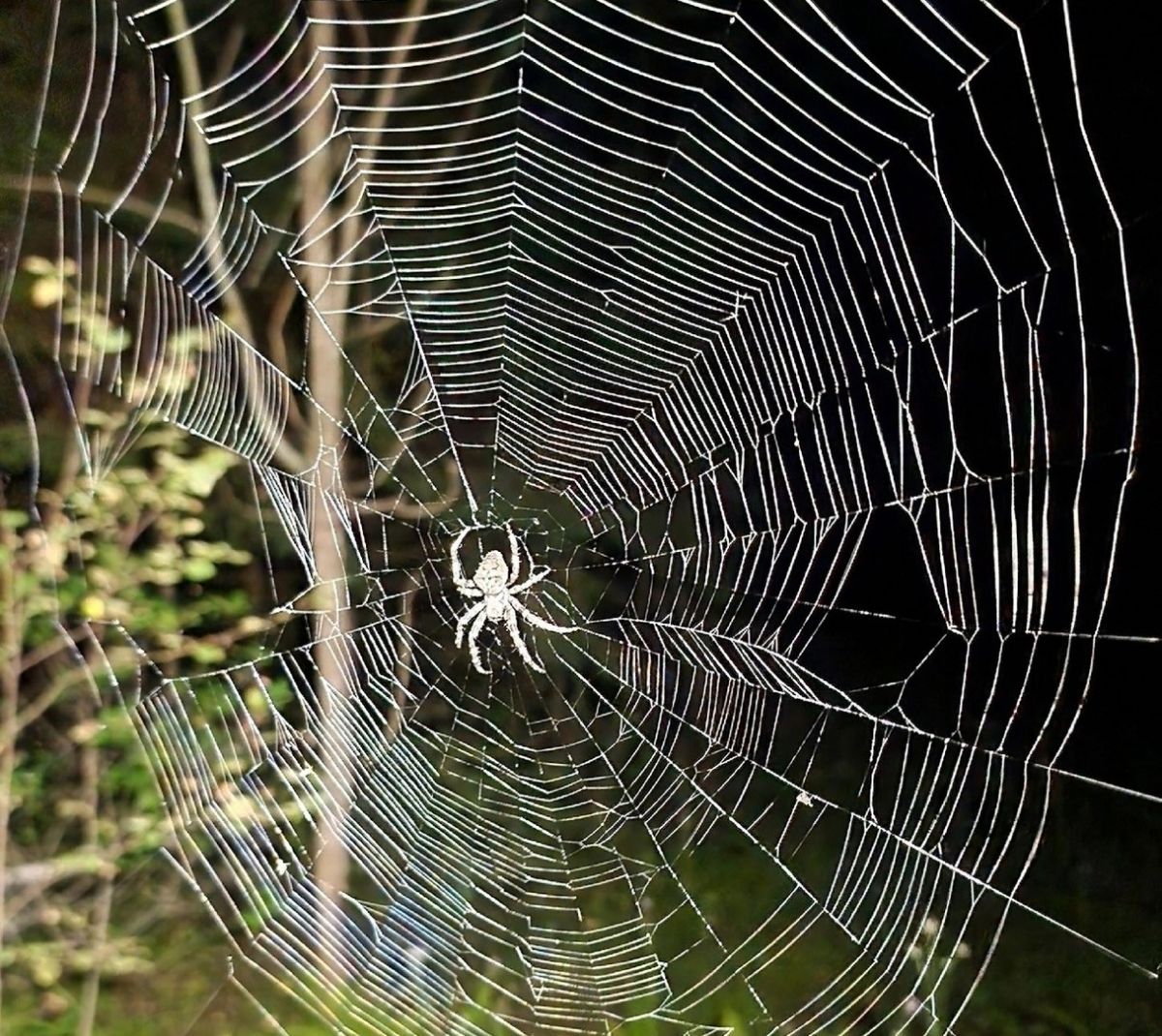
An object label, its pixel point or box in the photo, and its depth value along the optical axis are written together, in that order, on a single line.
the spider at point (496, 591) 0.54
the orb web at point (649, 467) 0.45
